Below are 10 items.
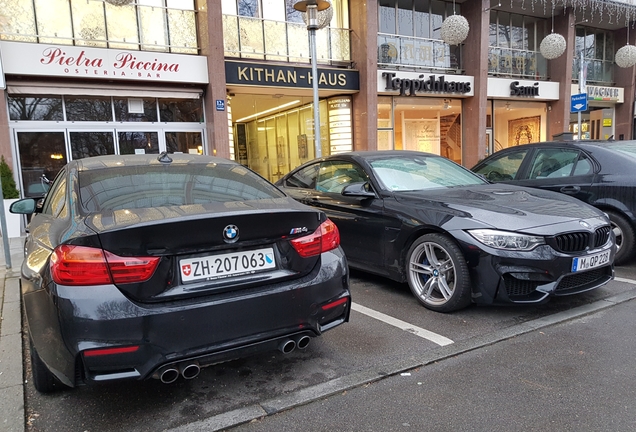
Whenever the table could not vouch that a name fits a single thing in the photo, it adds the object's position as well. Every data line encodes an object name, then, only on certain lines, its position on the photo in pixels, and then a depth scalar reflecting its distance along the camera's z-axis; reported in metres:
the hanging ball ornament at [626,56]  15.77
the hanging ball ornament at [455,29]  12.45
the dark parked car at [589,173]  5.25
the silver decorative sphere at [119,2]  9.53
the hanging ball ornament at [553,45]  14.05
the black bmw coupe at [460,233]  3.57
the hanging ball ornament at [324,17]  10.07
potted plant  8.92
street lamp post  7.55
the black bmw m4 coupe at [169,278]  2.11
